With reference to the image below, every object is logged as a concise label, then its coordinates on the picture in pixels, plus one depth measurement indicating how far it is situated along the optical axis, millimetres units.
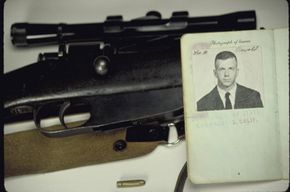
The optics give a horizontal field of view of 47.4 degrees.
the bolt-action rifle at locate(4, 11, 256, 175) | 589
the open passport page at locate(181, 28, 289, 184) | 577
